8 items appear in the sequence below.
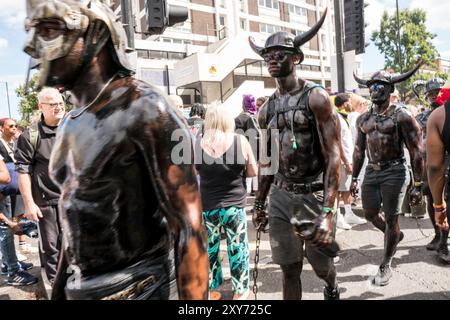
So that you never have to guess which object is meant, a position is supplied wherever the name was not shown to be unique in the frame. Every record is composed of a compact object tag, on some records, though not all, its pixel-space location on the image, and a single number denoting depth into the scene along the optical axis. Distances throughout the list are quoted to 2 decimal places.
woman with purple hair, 6.05
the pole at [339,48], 9.29
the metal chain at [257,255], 3.18
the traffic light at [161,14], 5.68
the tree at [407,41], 34.97
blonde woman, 3.96
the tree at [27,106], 25.07
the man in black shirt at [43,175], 3.78
